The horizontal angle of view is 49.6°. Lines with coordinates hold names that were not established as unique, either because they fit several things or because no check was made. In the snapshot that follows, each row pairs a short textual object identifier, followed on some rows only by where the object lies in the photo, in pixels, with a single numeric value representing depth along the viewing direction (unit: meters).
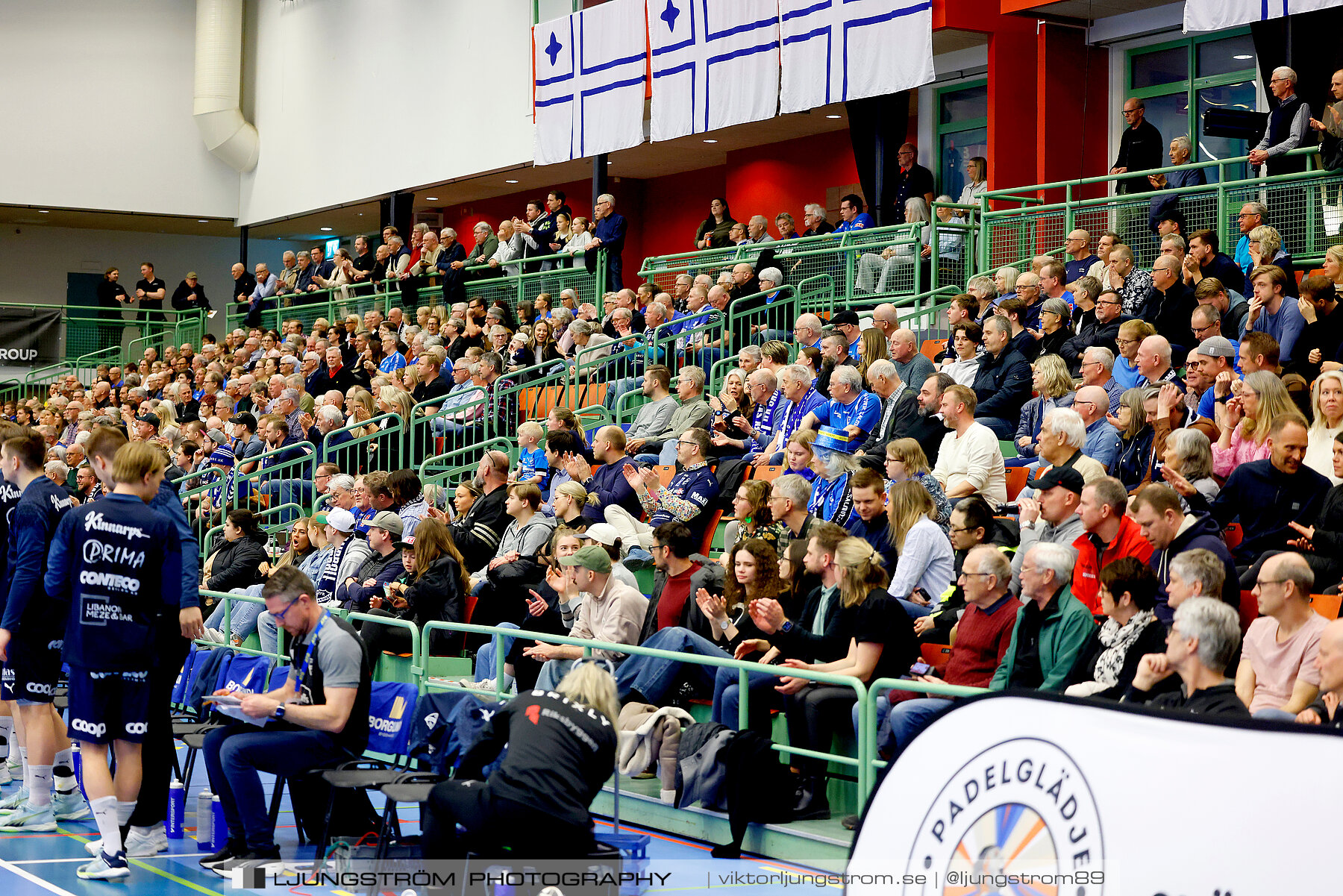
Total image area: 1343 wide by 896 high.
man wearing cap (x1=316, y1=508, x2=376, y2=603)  10.62
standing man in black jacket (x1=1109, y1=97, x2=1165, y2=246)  13.41
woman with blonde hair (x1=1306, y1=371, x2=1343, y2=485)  7.36
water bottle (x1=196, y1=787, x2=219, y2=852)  7.18
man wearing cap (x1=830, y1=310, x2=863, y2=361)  11.99
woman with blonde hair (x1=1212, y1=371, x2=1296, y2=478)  7.43
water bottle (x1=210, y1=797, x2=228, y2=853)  7.20
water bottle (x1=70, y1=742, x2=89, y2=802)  7.93
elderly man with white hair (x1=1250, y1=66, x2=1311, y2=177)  11.54
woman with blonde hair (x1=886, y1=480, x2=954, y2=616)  7.88
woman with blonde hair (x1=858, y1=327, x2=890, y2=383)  11.36
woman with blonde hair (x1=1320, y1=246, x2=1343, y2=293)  9.47
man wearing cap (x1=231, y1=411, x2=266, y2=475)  15.66
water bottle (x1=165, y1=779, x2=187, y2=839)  7.39
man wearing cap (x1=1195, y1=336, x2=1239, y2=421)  8.45
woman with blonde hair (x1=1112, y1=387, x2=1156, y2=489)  8.23
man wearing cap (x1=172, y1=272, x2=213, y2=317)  27.08
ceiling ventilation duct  27.38
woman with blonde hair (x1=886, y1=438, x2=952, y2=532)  8.72
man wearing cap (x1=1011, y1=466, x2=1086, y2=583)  7.45
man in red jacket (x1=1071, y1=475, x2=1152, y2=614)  6.80
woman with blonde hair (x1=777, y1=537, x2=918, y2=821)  6.81
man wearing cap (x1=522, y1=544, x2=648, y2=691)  8.10
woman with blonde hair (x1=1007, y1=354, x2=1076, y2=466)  9.41
